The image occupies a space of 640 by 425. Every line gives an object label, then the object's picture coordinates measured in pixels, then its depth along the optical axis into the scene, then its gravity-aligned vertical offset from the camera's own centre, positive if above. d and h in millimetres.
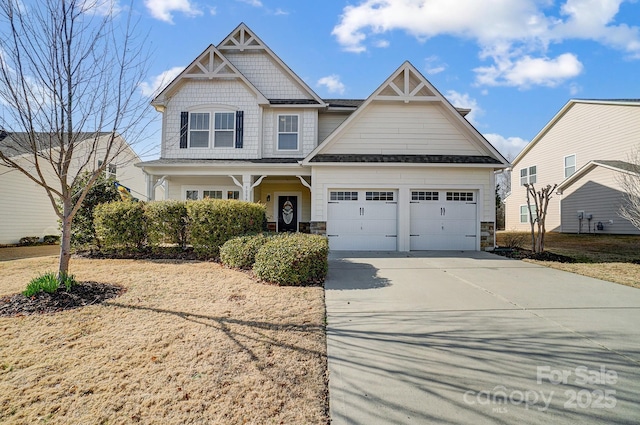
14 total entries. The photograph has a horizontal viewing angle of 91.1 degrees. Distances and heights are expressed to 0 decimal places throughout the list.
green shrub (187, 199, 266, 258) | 9102 +51
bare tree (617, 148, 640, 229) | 9659 +1293
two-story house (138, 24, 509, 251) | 11656 +2811
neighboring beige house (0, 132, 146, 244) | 13656 +735
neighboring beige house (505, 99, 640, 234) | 15891 +4036
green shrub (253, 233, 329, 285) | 6320 -732
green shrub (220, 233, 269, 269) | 7617 -605
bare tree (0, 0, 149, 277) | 4957 +1927
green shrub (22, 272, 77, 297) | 5094 -998
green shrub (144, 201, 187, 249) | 9383 +165
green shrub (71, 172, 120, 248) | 9766 +25
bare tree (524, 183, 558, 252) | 10312 +154
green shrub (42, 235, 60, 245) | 15354 -713
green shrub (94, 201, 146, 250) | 9297 +35
